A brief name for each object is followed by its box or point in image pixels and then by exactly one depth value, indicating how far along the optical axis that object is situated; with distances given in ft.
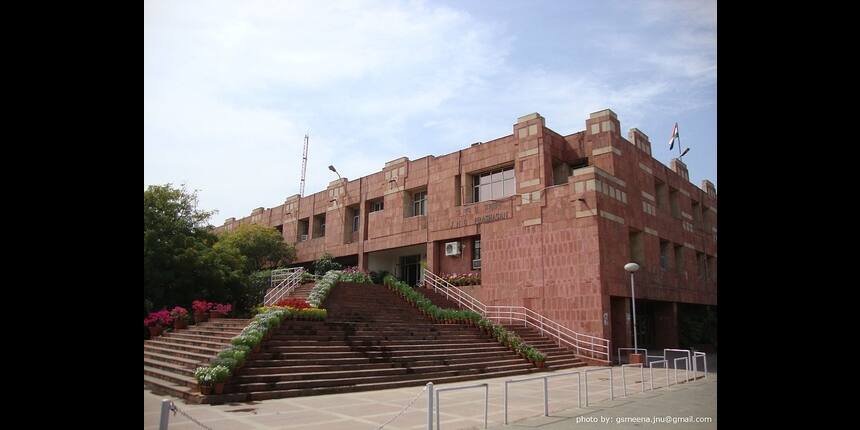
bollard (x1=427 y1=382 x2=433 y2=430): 21.17
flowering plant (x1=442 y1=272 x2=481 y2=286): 83.76
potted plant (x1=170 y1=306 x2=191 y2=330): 59.93
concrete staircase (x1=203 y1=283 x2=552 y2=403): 38.17
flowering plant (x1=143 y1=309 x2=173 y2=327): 59.82
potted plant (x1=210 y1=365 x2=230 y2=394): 34.14
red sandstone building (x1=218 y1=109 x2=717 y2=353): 72.64
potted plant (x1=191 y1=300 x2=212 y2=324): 61.31
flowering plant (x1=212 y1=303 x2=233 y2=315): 61.98
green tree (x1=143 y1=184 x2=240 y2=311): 69.97
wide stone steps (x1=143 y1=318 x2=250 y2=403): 37.42
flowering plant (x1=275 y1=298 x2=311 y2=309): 51.93
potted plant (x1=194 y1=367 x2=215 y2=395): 33.96
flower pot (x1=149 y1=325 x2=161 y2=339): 59.26
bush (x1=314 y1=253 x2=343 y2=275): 105.40
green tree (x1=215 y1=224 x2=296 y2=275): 112.06
